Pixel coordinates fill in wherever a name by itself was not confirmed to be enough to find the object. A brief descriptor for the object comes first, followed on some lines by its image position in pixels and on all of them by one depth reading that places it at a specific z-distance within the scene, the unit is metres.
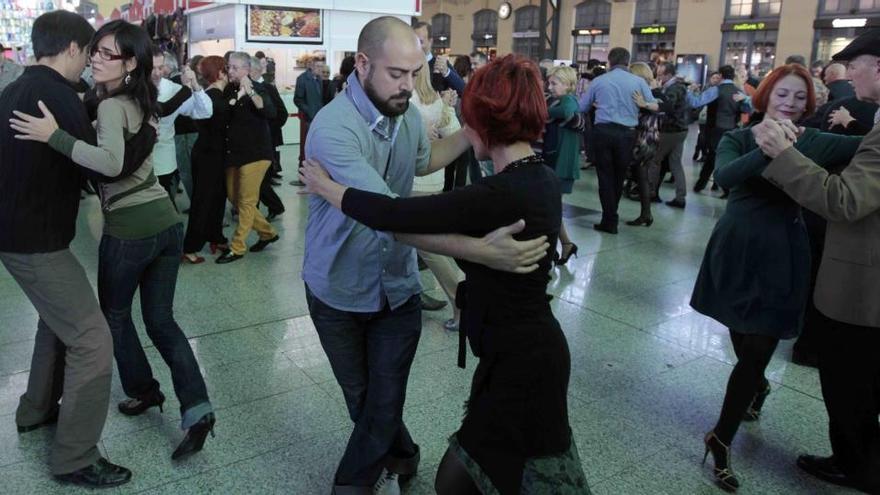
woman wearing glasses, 2.39
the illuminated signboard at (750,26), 22.92
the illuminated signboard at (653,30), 25.91
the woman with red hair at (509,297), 1.65
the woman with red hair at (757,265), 2.63
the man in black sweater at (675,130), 8.40
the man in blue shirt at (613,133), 6.97
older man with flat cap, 2.20
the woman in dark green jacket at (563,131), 6.30
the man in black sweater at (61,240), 2.33
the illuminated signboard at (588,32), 28.17
